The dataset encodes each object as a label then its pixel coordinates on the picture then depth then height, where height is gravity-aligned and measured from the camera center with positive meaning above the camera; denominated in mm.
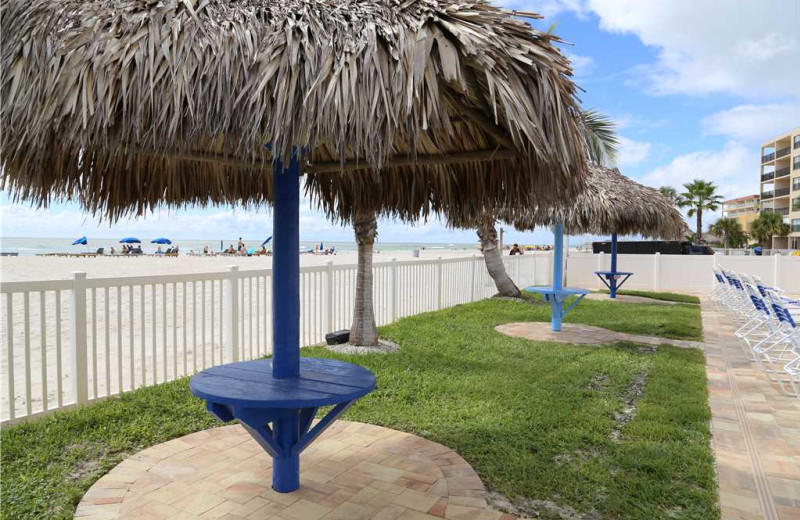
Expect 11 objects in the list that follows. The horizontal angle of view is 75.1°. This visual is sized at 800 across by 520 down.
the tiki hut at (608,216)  9438 +641
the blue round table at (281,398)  2533 -748
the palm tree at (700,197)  51344 +4921
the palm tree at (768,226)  52156 +2013
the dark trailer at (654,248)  24322 -97
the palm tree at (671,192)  55550 +5814
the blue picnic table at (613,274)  14029 -760
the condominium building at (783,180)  51219 +7016
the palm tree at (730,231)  60812 +1747
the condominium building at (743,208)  77938 +6360
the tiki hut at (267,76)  2232 +744
